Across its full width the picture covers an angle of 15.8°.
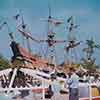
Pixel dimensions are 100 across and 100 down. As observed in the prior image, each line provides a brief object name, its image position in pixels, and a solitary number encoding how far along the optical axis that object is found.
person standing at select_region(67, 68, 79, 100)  11.95
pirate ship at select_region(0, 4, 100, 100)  19.28
